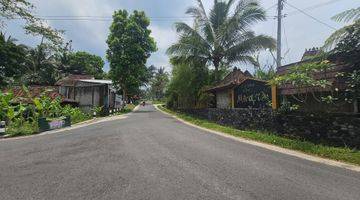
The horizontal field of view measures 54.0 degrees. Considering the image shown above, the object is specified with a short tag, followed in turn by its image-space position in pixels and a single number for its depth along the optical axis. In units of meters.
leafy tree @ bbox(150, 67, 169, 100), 98.31
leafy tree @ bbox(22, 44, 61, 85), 50.53
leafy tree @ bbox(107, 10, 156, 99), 46.34
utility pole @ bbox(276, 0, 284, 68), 24.64
